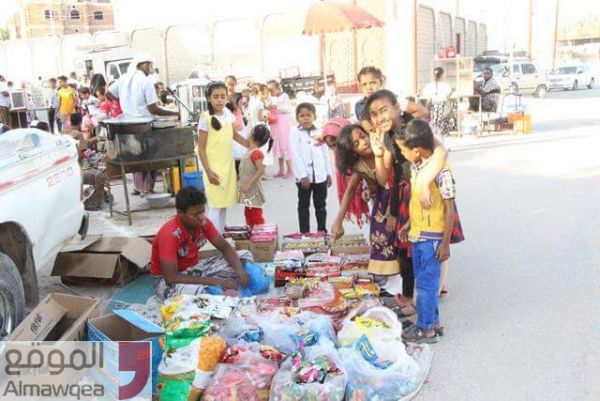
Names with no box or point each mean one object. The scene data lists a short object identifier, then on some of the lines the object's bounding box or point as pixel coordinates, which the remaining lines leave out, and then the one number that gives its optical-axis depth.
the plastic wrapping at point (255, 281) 5.40
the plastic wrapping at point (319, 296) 4.68
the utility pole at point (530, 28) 40.59
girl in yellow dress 6.38
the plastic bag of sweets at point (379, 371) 3.67
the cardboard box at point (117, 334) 3.45
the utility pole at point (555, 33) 40.66
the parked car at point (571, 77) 33.16
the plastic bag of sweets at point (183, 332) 3.69
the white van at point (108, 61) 23.05
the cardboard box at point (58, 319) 3.70
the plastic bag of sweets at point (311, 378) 3.47
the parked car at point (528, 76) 29.34
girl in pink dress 11.65
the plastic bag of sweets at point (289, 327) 3.99
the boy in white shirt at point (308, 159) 6.53
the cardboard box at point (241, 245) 6.46
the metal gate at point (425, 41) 30.21
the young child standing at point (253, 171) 6.65
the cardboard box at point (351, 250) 6.07
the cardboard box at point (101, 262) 5.92
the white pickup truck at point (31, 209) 4.41
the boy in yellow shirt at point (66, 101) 17.28
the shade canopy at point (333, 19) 13.45
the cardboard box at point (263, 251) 6.37
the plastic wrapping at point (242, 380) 3.51
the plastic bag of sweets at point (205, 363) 3.57
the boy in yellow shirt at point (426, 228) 4.18
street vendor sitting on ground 4.91
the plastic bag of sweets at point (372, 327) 4.02
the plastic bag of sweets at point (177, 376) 3.56
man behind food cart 9.30
